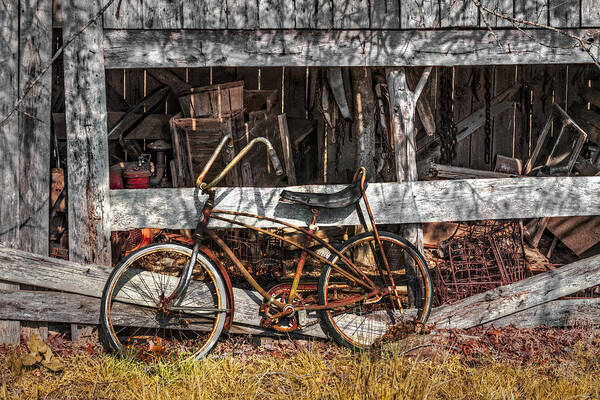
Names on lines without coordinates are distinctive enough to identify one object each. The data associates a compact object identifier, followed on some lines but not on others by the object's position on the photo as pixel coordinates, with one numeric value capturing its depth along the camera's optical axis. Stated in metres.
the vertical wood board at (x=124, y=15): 5.18
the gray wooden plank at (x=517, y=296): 5.74
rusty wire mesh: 5.95
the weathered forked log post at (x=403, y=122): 5.60
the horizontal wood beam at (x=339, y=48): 5.27
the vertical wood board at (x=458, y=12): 5.50
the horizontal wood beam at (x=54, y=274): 5.26
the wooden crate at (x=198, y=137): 6.82
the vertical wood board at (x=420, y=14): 5.46
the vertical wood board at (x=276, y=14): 5.32
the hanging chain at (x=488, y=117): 7.87
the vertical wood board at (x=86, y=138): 5.16
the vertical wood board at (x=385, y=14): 5.46
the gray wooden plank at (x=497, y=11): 5.52
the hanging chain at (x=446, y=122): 7.56
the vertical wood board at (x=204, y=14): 5.26
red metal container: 6.63
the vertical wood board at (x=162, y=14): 5.22
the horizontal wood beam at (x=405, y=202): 5.35
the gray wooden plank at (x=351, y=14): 5.41
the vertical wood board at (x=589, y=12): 5.61
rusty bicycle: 4.94
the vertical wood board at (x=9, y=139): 5.15
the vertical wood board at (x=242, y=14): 5.30
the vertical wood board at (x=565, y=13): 5.59
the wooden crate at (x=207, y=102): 6.90
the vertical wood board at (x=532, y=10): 5.56
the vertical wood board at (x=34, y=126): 5.18
